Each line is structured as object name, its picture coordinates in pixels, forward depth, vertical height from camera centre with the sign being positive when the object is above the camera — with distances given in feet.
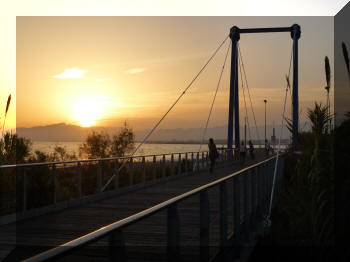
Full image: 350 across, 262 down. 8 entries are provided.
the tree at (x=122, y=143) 105.09 +0.22
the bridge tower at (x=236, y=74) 130.76 +17.32
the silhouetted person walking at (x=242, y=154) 118.93 -2.20
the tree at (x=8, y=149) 37.30 -0.30
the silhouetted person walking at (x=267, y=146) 177.31 -0.75
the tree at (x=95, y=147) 102.94 -0.49
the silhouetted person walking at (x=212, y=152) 82.50 -1.22
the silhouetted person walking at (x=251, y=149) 156.84 -1.49
